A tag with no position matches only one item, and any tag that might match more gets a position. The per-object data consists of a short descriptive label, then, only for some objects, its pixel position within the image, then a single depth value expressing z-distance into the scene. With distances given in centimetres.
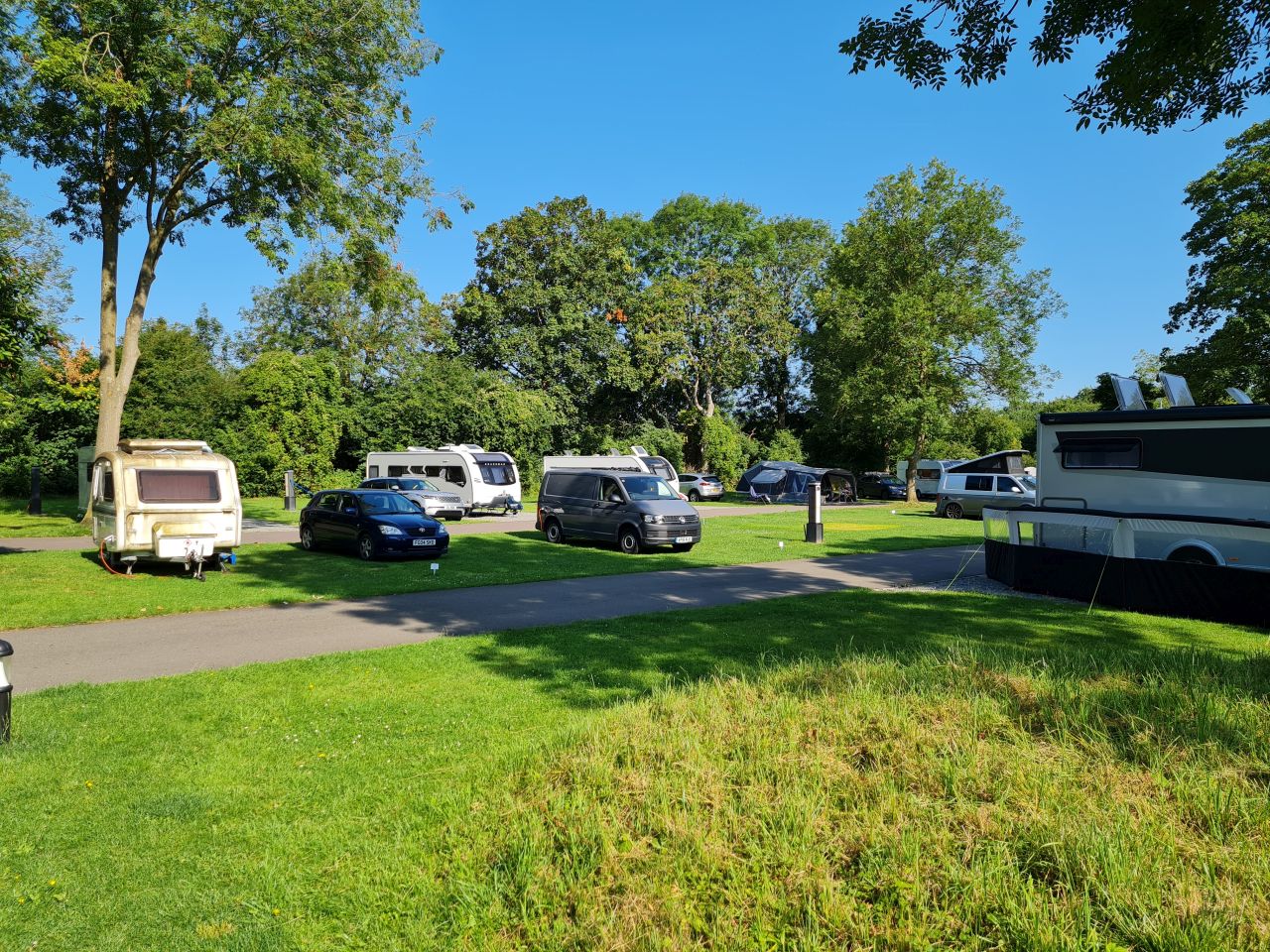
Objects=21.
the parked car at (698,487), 4256
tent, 4125
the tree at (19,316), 1185
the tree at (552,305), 4791
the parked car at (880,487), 4641
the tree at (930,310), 3806
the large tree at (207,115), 1811
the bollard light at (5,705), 499
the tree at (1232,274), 2945
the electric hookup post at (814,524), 2020
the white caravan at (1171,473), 1046
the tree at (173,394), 3716
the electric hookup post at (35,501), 2734
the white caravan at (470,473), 3025
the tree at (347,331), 5322
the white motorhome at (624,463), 3353
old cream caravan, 1330
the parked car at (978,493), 2844
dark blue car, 1633
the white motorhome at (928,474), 4455
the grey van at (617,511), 1803
